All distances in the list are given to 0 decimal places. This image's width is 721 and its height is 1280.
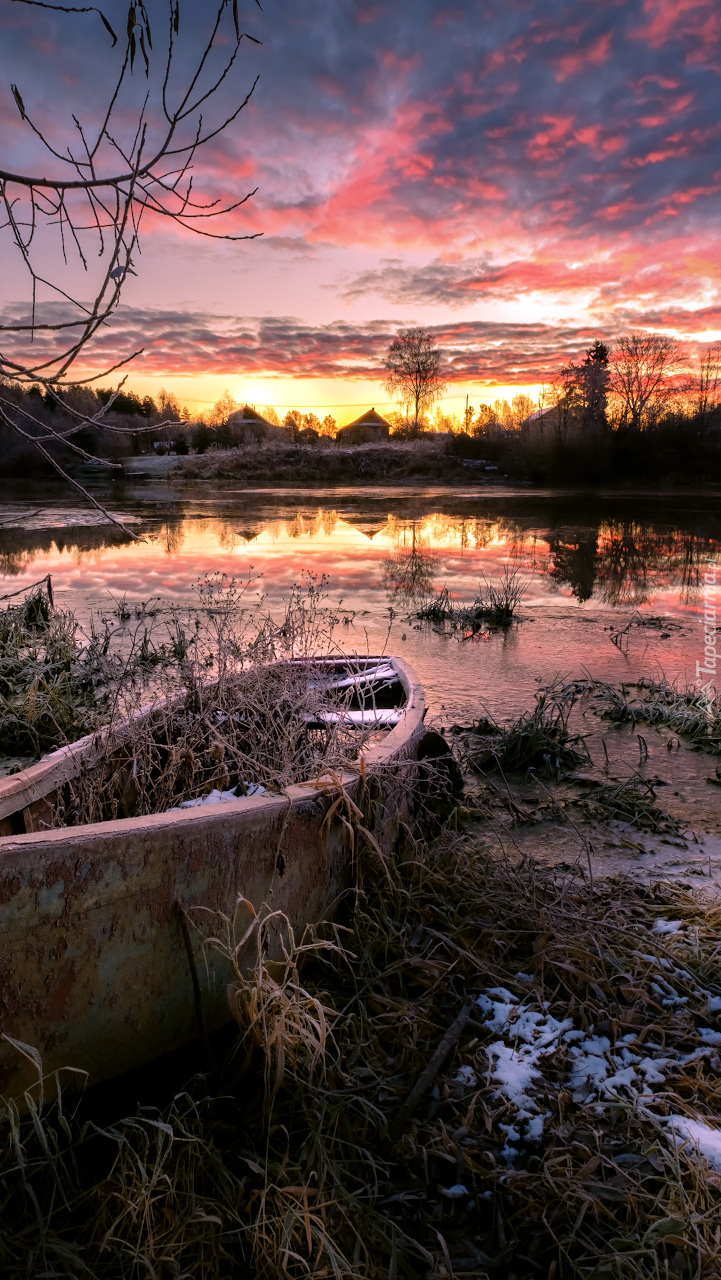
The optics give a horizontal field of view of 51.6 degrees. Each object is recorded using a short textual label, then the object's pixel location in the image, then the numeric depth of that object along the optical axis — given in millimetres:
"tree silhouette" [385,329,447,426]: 57062
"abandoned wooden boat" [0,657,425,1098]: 1850
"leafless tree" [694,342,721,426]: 41281
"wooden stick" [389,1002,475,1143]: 2170
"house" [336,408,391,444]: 62872
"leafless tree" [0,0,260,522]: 1699
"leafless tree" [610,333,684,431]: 44156
